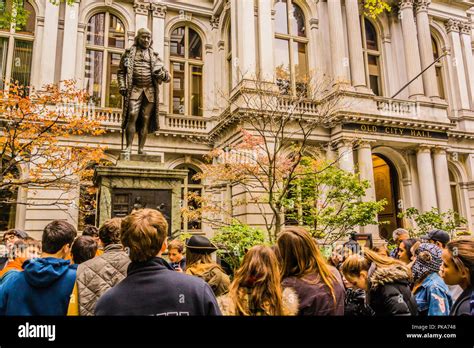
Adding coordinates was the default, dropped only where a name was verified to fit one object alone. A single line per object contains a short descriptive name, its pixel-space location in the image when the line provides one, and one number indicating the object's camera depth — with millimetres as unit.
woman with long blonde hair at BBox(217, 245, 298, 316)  2463
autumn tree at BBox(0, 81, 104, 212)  12388
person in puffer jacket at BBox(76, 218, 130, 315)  2801
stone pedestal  7117
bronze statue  7766
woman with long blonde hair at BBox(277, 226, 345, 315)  2688
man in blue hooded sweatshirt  2525
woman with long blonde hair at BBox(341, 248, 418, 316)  3186
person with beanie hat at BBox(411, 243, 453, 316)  3719
